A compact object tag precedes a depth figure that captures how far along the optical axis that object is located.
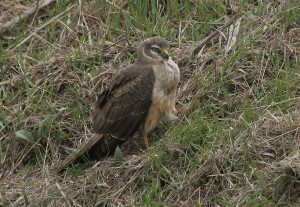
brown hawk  15.06
